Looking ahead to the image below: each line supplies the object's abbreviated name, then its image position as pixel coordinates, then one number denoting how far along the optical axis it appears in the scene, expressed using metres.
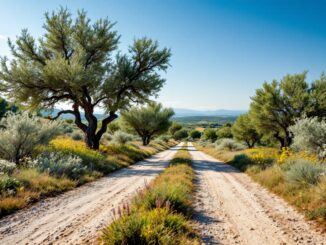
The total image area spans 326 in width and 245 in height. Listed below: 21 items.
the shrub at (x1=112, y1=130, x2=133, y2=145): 33.78
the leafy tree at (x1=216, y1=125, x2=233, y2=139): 89.81
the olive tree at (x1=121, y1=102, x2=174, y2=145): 48.75
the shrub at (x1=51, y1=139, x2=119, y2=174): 15.26
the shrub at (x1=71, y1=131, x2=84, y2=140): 32.16
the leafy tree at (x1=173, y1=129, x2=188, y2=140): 139.62
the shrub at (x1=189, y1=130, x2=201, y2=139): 153.75
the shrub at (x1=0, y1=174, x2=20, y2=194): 8.11
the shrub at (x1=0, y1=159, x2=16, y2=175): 9.82
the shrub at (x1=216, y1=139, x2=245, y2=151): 40.38
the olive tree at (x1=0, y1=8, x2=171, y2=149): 19.47
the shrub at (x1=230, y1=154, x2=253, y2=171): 17.48
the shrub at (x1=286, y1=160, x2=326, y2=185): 9.17
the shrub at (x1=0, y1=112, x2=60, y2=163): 12.06
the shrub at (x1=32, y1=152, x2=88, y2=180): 11.41
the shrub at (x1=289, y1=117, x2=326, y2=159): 13.35
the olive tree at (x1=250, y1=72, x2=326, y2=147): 30.69
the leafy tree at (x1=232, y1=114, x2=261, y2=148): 53.75
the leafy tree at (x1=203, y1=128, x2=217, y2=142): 114.31
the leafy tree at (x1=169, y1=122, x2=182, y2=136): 135.75
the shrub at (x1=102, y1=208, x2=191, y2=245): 4.59
